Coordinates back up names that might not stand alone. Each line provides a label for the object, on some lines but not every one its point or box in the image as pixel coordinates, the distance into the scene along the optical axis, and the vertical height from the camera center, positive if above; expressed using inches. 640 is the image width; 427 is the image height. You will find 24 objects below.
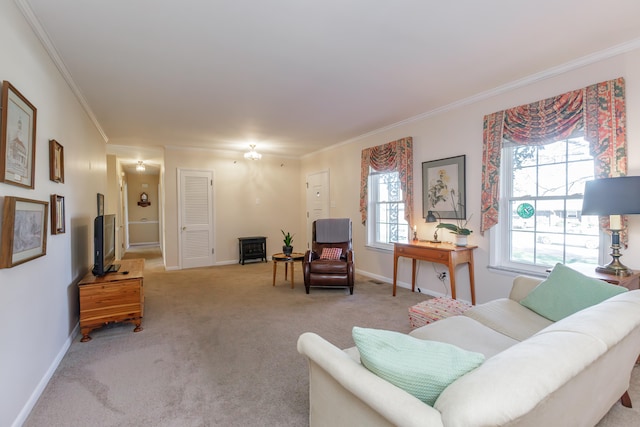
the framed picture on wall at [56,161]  90.2 +16.2
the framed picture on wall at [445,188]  142.6 +11.8
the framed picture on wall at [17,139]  60.6 +16.5
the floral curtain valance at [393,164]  166.4 +28.5
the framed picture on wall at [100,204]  165.2 +4.7
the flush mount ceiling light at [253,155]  209.6 +39.8
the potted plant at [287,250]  179.6 -23.1
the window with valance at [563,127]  95.5 +30.3
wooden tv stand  106.9 -32.5
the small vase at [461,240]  136.8 -13.4
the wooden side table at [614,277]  81.9 -18.8
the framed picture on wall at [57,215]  90.9 -0.7
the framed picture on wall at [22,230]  60.0 -4.0
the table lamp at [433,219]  151.7 -4.1
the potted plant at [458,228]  136.6 -7.9
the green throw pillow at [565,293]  71.2 -20.9
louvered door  231.6 -4.9
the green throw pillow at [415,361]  35.9 -19.0
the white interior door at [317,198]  240.7 +11.7
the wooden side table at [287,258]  170.9 -26.9
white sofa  30.0 -21.0
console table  129.9 -19.9
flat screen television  112.9 -13.9
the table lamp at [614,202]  81.2 +2.3
